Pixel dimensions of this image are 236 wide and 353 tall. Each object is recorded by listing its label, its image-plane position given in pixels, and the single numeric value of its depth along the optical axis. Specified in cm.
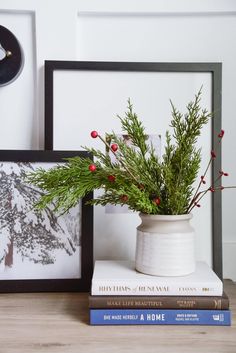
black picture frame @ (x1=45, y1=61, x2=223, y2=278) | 94
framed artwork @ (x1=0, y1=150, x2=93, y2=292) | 86
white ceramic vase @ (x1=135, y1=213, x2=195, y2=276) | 73
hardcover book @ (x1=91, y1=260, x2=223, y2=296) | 71
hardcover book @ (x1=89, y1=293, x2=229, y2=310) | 70
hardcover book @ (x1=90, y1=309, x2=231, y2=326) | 70
